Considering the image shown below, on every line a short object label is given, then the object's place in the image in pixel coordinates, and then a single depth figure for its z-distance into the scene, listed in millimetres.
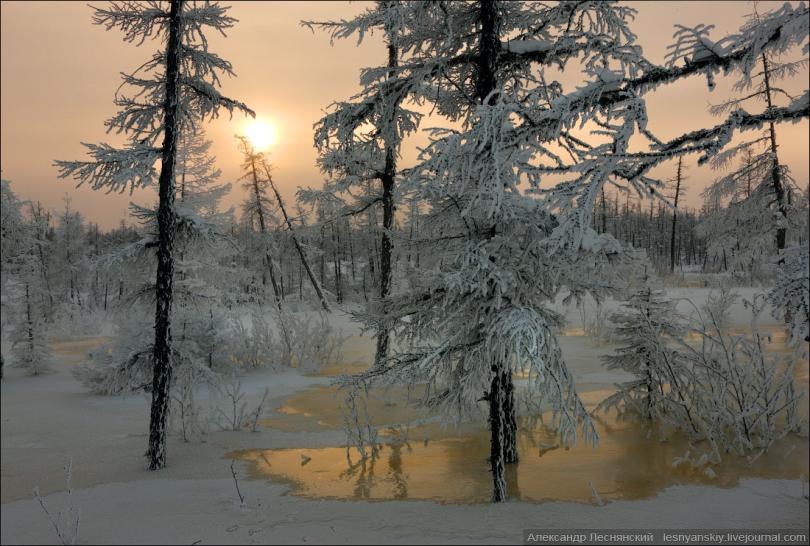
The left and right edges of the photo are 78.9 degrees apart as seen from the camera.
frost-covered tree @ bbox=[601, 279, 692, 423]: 8461
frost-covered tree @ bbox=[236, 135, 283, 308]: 28219
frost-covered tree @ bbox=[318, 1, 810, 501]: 3697
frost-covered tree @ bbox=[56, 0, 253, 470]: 7591
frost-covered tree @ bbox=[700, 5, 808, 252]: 15578
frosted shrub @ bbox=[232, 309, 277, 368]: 15872
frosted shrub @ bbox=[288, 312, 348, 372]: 16344
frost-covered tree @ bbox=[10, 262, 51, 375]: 17688
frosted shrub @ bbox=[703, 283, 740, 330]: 13646
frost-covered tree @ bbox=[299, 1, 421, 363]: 6344
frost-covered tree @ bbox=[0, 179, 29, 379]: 16047
